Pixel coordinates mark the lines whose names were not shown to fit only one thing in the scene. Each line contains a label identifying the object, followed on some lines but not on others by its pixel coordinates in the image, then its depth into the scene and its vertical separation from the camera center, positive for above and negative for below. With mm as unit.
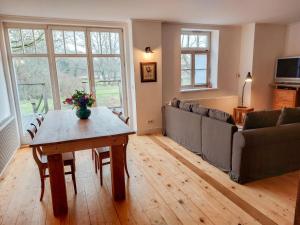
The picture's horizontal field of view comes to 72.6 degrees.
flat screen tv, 4934 +13
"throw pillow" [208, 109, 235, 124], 2859 -629
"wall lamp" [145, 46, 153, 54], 4527 +545
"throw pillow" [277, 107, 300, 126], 2896 -647
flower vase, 2936 -517
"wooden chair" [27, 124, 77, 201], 2307 -974
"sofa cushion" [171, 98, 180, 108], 4236 -601
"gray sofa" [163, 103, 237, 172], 2846 -988
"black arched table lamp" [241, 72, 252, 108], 5095 -146
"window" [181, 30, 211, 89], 5301 +372
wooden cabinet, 4855 -668
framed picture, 4582 +56
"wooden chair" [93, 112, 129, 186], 2635 -993
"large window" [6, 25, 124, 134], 4164 +266
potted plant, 2879 -369
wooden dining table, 2064 -688
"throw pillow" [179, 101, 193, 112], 3793 -615
